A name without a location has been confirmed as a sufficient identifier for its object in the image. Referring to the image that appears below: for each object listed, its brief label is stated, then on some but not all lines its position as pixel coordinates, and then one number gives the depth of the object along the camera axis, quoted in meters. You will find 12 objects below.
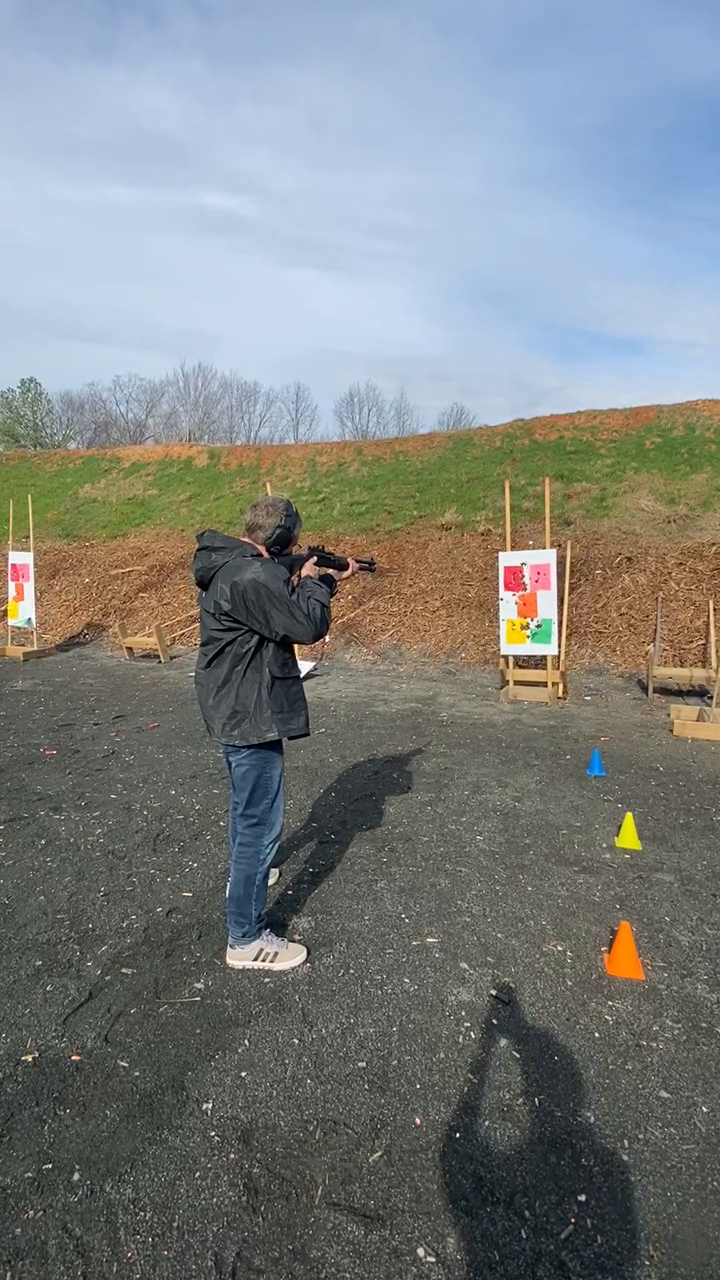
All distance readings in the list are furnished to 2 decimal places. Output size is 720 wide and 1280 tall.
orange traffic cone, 3.40
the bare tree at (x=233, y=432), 47.03
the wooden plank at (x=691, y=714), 7.62
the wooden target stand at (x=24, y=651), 13.00
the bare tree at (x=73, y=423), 41.50
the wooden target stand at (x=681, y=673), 8.41
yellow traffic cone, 4.77
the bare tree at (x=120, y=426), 47.31
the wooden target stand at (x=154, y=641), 12.38
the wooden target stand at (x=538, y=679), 9.15
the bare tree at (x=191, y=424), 47.03
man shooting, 3.14
